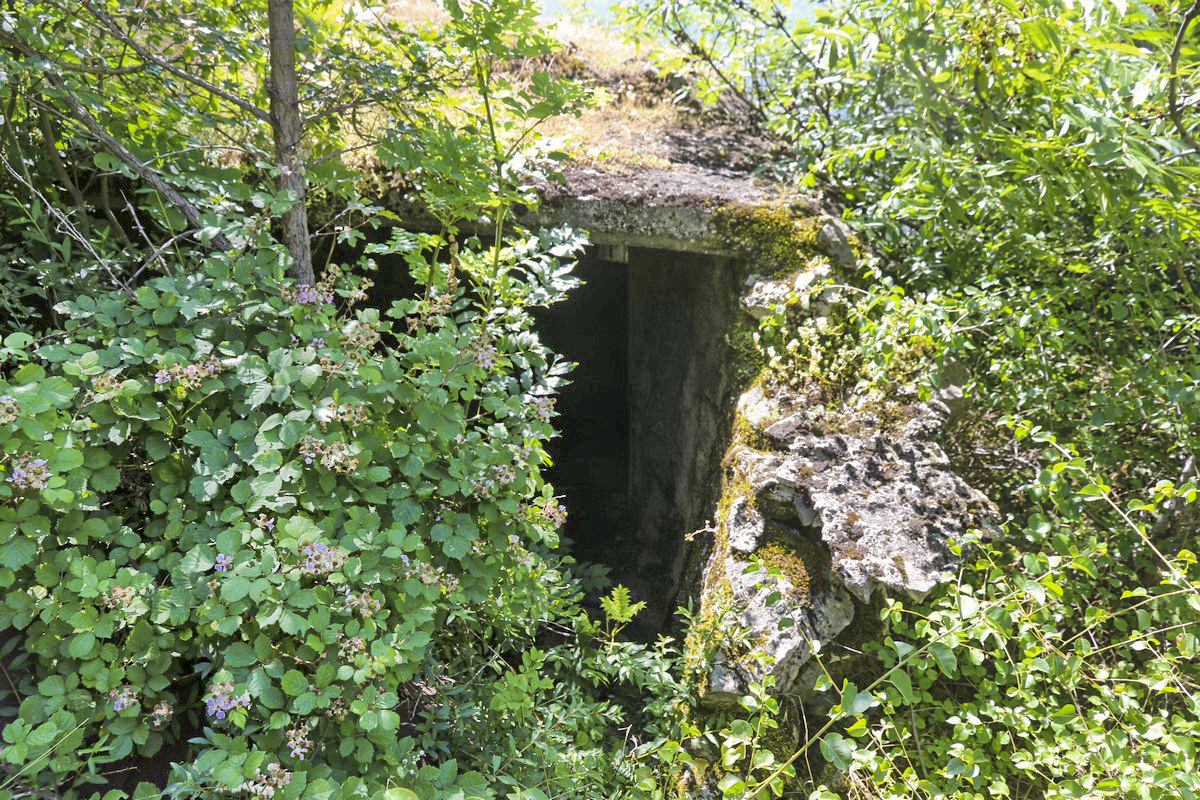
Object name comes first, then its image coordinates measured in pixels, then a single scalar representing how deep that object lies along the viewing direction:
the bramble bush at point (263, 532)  1.45
